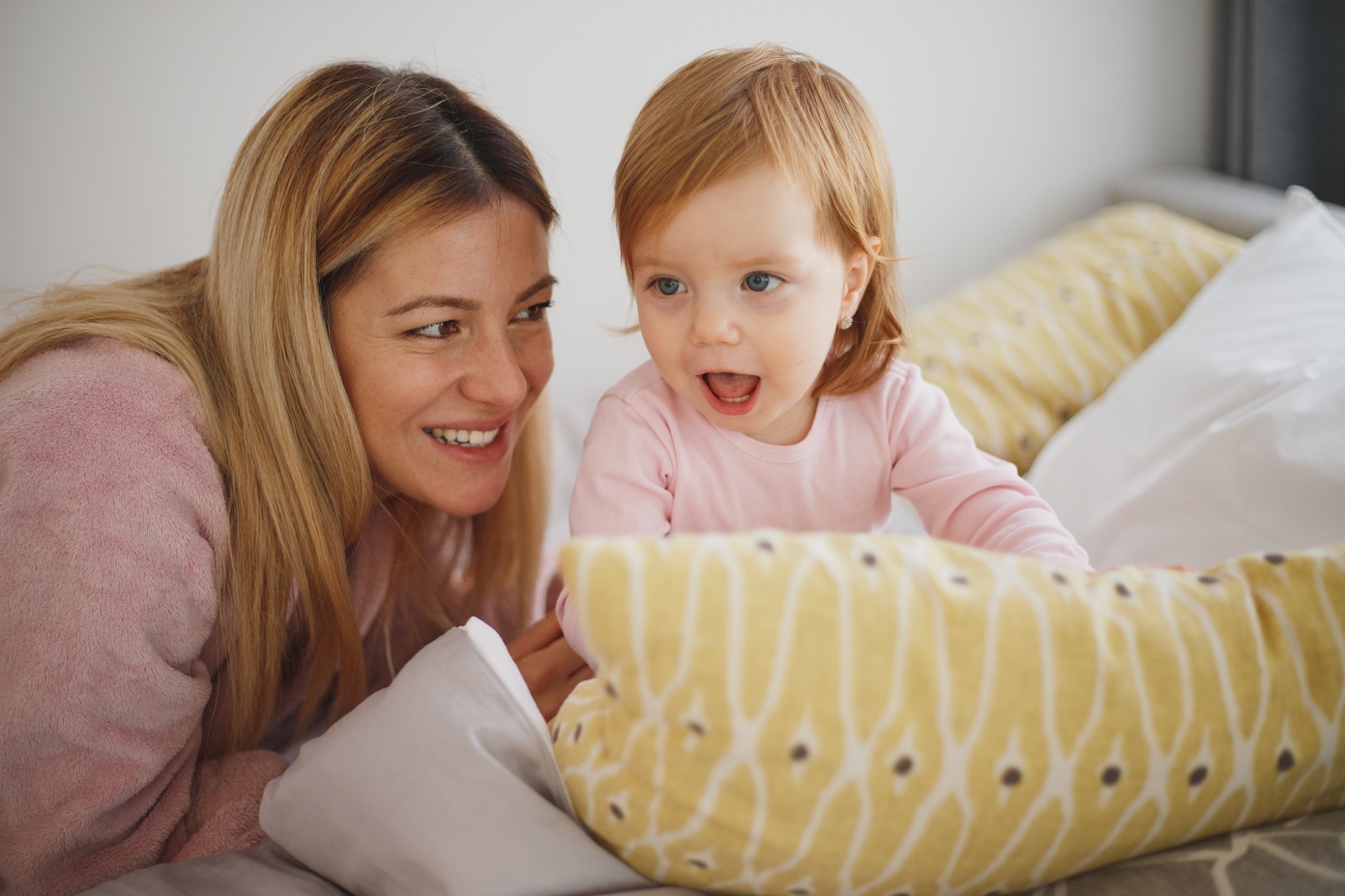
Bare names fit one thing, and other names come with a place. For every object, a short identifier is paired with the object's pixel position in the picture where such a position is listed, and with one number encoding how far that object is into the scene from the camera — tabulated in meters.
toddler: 1.01
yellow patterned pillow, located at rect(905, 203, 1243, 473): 1.74
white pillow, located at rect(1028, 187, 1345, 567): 1.18
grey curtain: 2.02
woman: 0.99
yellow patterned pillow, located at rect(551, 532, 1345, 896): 0.69
